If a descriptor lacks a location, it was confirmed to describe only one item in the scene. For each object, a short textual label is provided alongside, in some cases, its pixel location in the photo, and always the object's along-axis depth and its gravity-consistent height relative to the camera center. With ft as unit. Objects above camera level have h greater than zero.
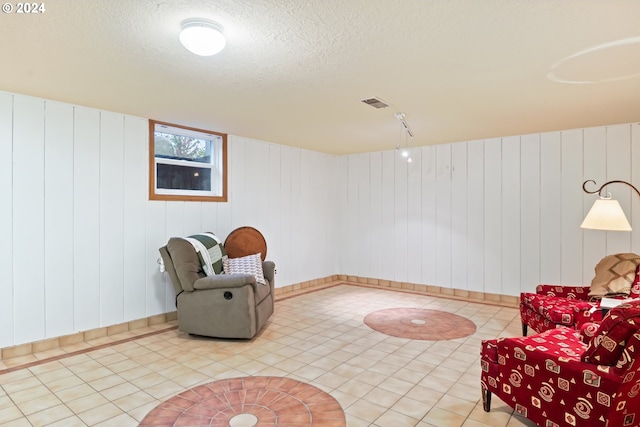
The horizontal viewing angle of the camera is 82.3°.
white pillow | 13.30 -1.93
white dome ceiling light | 6.52 +3.22
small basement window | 14.02 +2.06
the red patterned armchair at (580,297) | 10.04 -2.64
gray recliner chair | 11.64 -2.74
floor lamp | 10.36 -0.12
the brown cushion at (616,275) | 11.24 -1.97
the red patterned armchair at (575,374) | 5.48 -2.72
